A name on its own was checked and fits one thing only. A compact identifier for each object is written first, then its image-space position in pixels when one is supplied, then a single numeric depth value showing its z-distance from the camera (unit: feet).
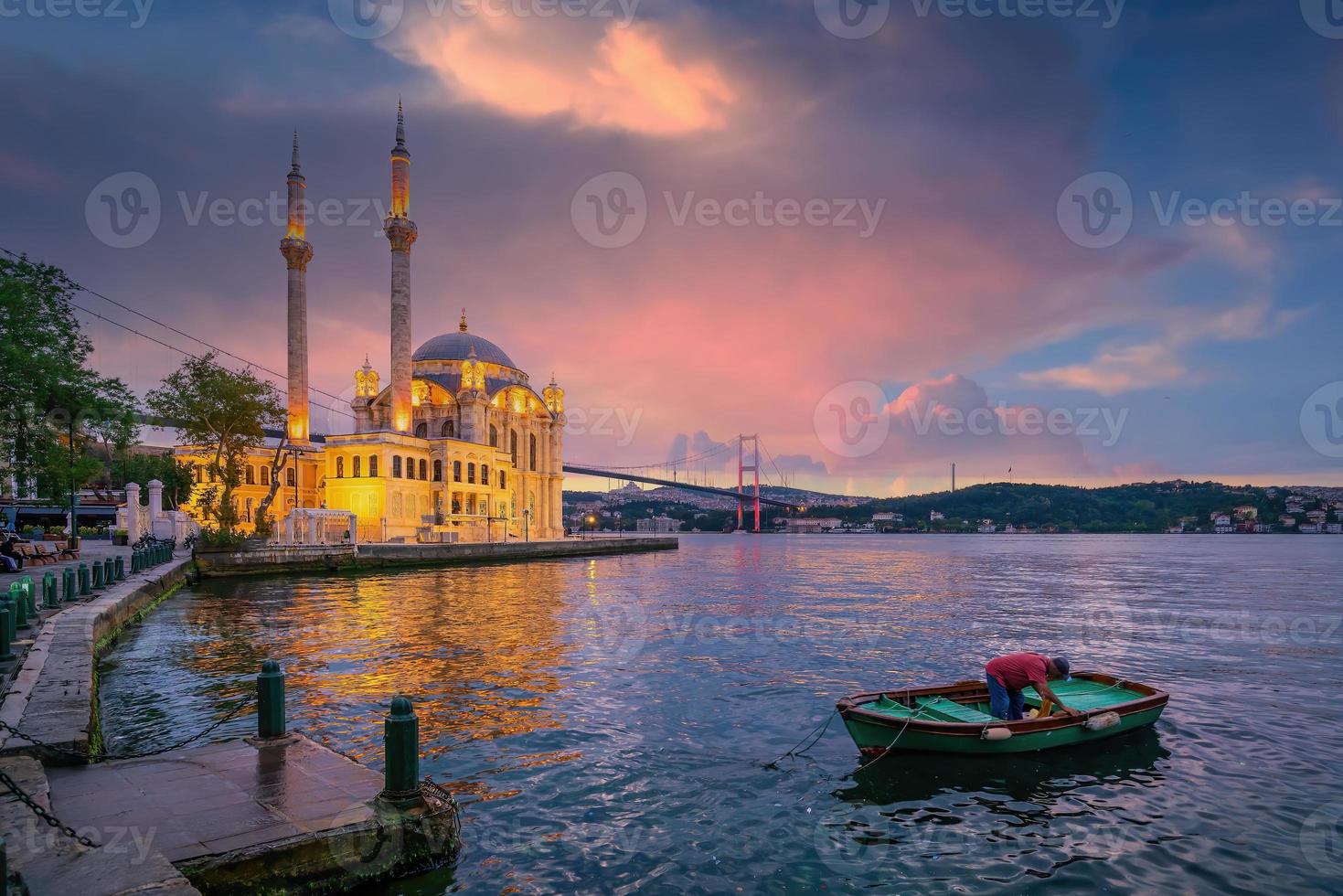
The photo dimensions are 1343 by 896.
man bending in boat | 34.71
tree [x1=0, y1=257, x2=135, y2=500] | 72.54
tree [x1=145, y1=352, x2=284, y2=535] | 132.46
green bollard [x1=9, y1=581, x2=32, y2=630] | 44.60
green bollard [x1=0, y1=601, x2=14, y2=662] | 35.24
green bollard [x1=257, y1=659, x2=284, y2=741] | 26.43
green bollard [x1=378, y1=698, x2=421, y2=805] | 20.44
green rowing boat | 32.50
